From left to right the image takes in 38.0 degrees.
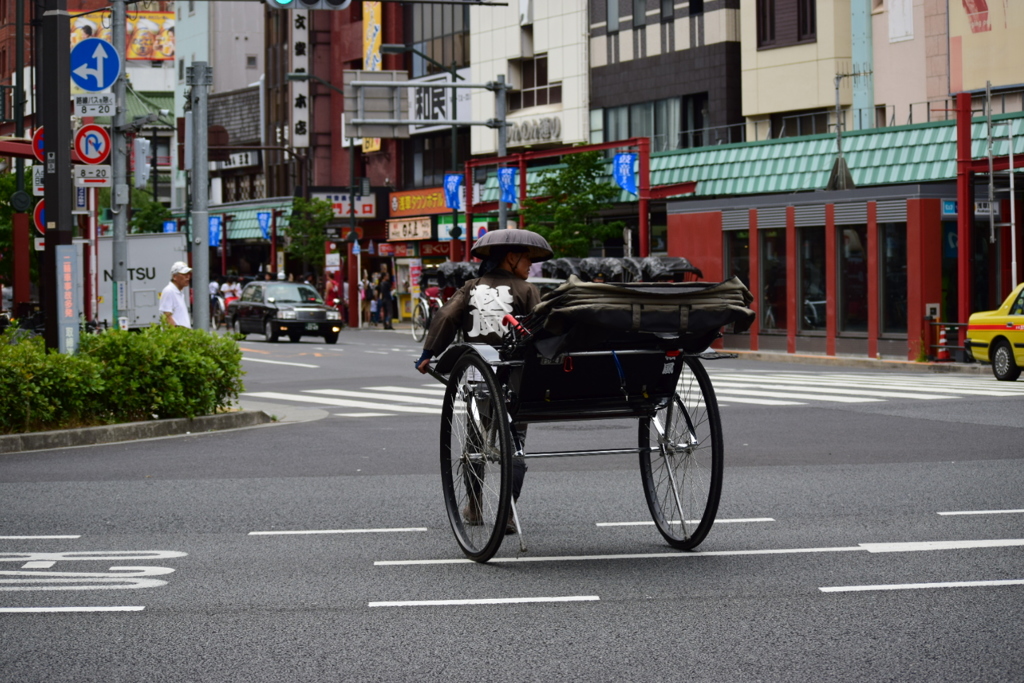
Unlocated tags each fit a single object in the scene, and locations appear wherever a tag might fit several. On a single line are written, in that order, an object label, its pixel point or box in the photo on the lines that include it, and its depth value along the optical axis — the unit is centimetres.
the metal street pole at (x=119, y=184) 2169
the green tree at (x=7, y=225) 3553
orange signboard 5789
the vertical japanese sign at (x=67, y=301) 1523
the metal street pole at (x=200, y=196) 2216
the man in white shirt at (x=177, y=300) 1855
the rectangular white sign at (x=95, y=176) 1950
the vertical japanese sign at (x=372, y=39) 6504
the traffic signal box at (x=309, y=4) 1981
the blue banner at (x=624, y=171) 4119
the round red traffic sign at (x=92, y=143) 1923
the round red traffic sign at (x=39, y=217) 2210
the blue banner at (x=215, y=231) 8189
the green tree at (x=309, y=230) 6388
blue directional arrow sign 1791
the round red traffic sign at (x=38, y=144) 1822
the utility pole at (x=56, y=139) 1506
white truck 3195
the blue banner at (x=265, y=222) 7538
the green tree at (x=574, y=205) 4266
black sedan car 4106
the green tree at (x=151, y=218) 8219
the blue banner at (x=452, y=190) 5097
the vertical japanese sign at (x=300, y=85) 7156
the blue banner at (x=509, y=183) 4391
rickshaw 716
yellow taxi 2294
